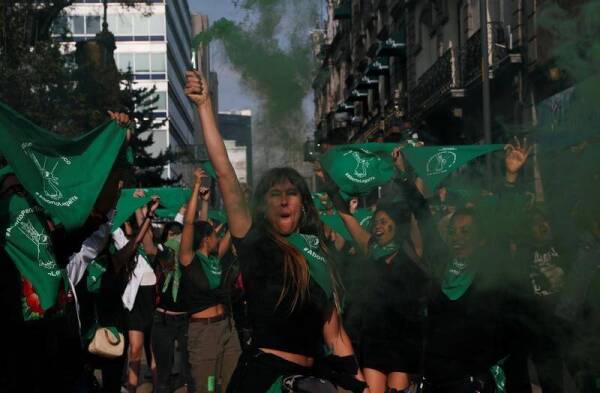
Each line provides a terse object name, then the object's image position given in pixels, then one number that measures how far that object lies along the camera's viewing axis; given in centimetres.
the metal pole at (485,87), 1294
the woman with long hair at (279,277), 407
